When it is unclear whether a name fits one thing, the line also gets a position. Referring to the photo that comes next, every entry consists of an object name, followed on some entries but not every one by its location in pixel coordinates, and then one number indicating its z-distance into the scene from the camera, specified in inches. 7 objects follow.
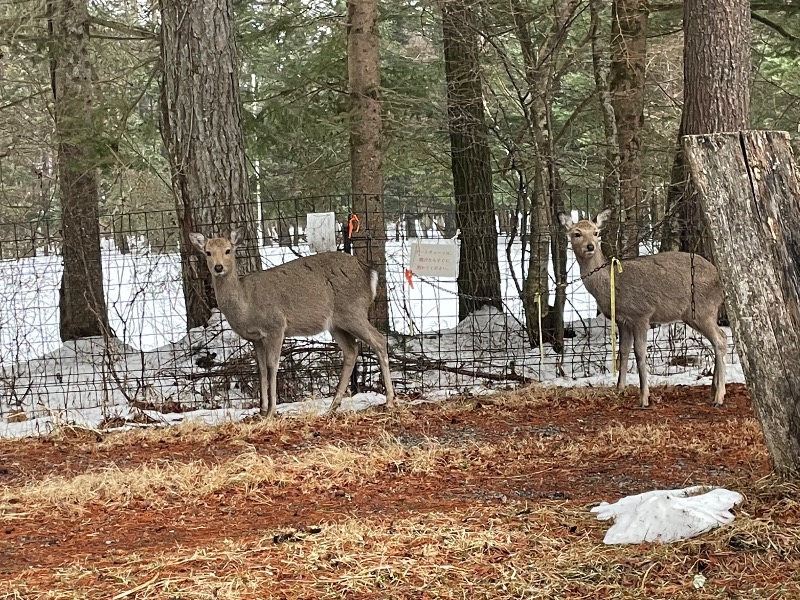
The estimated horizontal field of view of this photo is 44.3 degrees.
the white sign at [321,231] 395.5
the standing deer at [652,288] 359.9
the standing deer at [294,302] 360.2
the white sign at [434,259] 393.7
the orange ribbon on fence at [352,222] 398.9
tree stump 194.5
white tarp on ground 186.7
